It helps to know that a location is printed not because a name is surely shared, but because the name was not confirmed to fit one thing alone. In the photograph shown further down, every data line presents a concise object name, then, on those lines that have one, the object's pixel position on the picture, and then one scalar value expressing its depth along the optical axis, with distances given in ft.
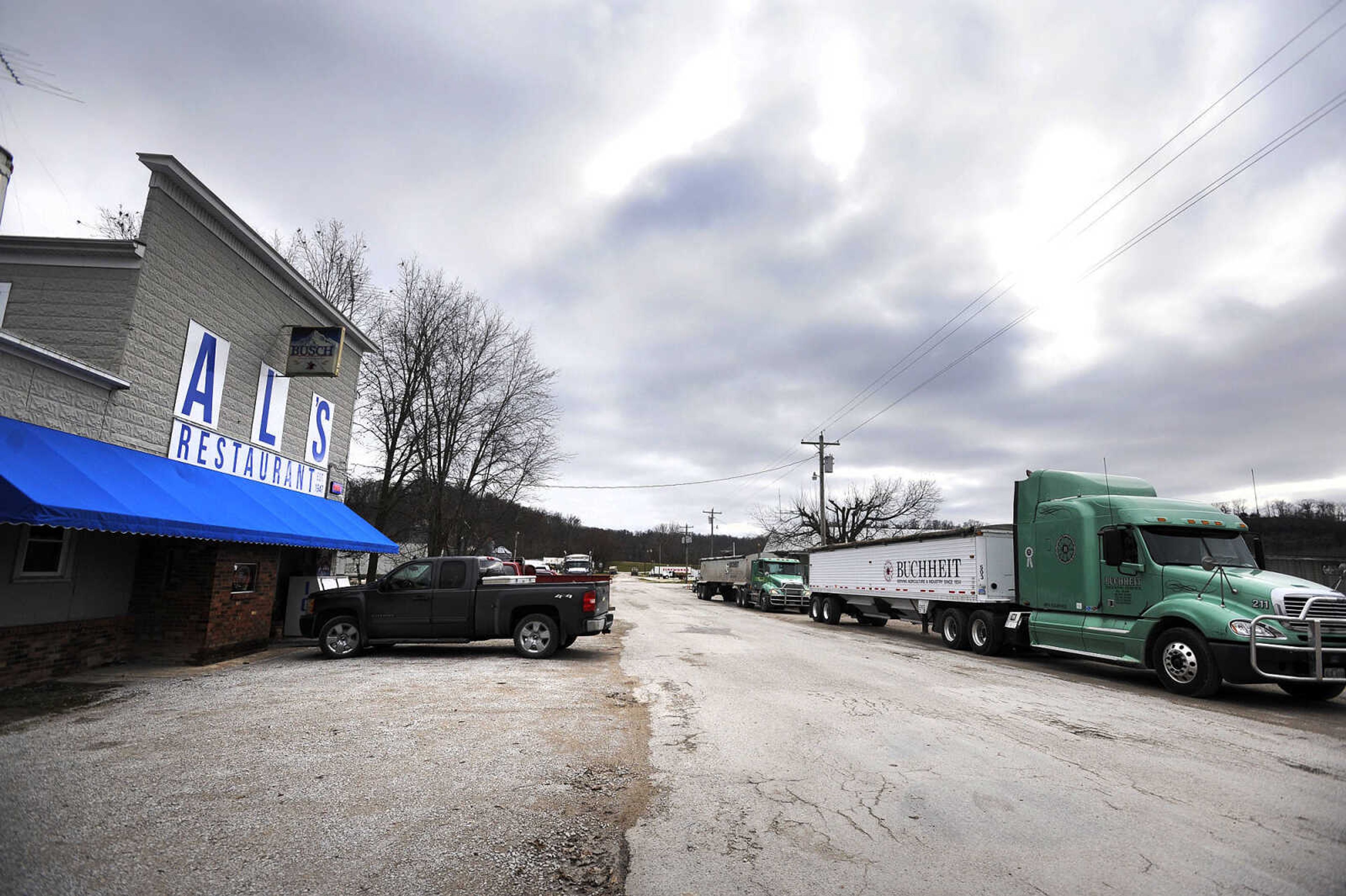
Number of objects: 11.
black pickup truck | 39.17
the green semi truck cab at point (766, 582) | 105.29
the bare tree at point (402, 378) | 84.84
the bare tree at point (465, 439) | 88.07
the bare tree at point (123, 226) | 68.69
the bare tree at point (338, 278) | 78.64
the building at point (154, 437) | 27.96
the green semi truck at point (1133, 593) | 30.09
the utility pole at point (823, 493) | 122.01
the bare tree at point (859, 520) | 192.44
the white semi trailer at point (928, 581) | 50.44
